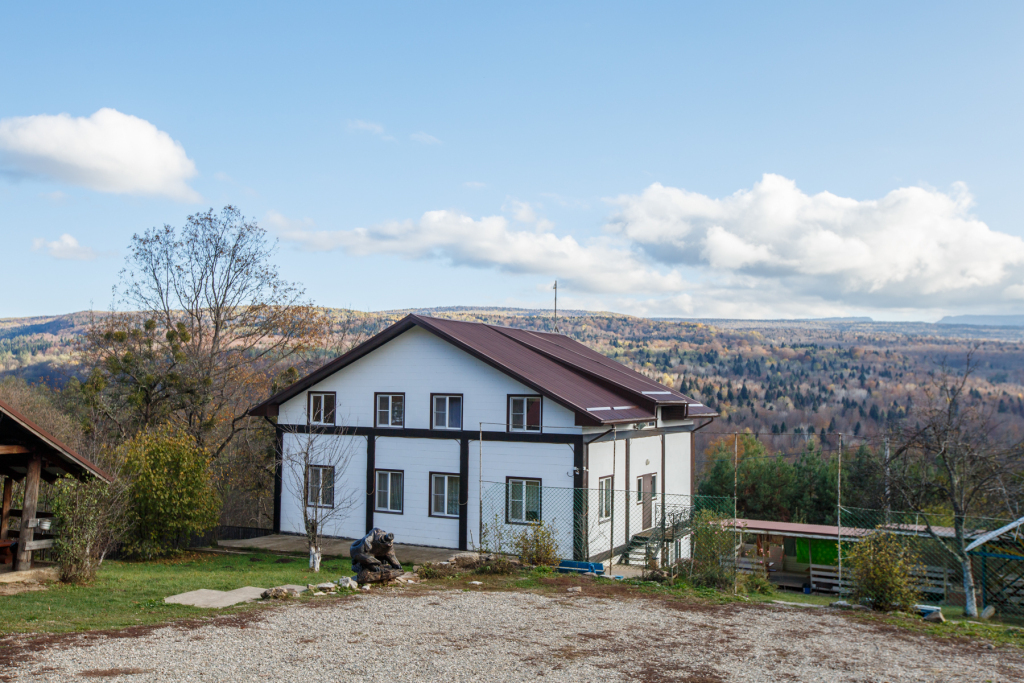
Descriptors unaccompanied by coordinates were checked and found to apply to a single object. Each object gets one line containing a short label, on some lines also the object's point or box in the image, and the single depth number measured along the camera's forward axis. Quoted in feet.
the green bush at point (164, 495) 62.13
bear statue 47.65
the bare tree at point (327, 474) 76.02
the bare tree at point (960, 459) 49.19
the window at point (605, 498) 68.08
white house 66.85
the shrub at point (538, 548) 54.24
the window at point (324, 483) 77.00
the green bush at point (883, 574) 43.14
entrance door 75.61
